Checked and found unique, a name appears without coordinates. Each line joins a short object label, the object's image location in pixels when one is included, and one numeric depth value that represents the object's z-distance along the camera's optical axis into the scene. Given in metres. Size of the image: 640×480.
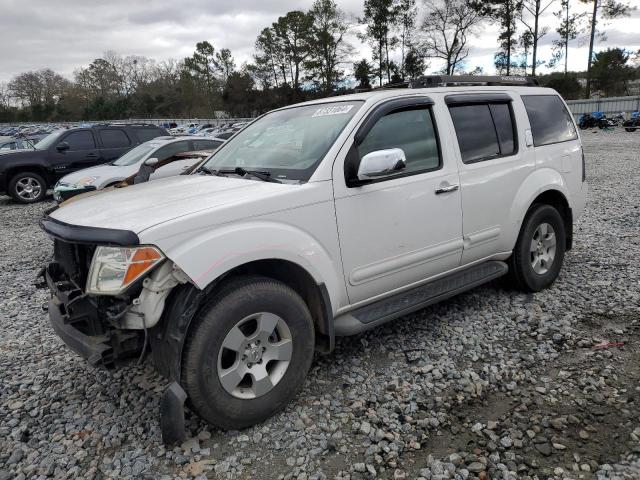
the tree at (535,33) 41.91
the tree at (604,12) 37.53
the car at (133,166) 9.27
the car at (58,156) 12.13
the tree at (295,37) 57.12
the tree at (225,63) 74.88
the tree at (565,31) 40.41
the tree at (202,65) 75.44
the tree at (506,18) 43.41
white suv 2.50
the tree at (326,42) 55.03
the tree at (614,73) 44.94
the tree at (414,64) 48.78
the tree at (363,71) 51.94
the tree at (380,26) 51.29
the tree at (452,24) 45.16
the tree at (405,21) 51.31
